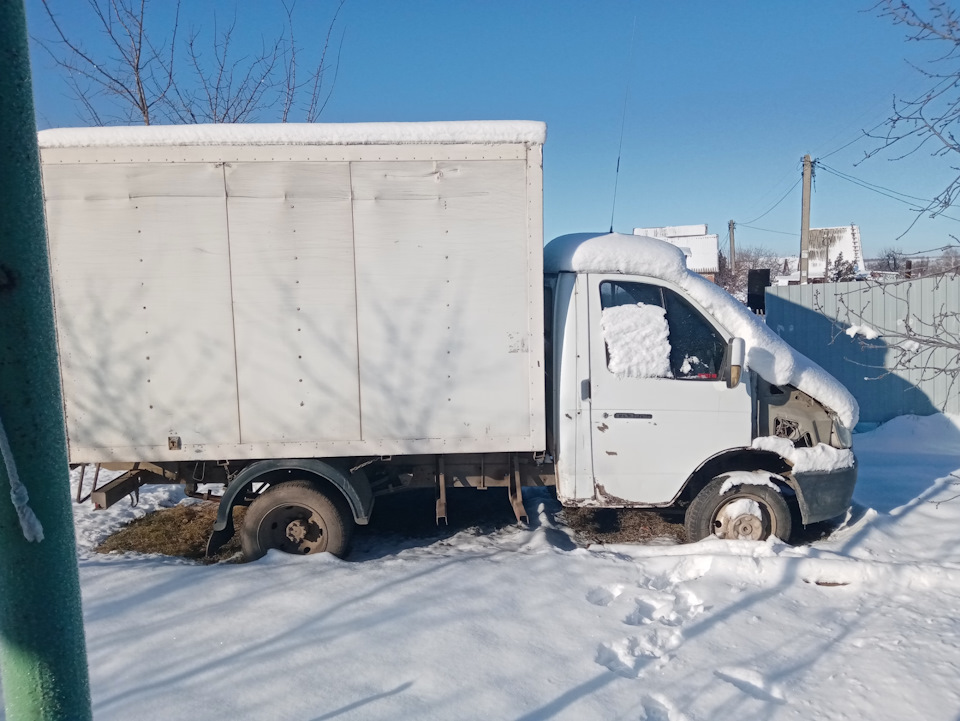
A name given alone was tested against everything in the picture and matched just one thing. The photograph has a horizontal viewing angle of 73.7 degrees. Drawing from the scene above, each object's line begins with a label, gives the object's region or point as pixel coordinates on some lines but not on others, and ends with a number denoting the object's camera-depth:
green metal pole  1.19
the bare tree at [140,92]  7.95
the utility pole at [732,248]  45.31
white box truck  4.50
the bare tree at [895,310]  9.98
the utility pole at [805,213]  17.89
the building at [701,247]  34.56
